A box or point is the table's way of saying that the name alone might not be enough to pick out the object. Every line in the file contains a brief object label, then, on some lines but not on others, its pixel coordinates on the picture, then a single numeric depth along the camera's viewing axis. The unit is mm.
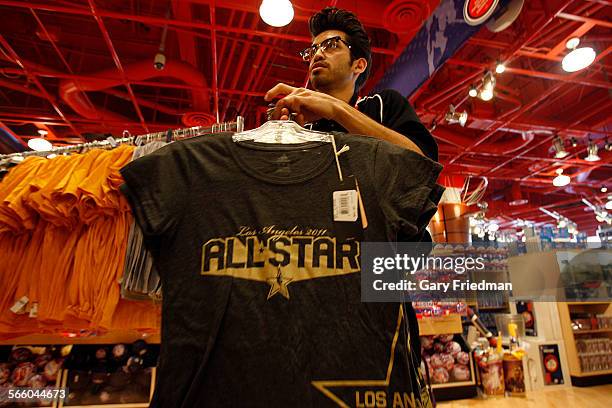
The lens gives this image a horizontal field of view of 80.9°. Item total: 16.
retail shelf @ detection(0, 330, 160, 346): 2392
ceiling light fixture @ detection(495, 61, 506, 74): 4551
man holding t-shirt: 1134
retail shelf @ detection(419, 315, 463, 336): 3764
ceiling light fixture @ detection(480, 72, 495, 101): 4594
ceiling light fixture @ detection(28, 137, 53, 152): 5953
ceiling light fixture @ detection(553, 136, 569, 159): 6488
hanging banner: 2721
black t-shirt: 790
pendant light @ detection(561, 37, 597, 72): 4145
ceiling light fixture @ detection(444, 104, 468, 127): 5504
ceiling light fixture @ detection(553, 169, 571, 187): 8245
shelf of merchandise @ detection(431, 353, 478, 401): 3721
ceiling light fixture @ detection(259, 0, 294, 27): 3251
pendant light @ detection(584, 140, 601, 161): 6791
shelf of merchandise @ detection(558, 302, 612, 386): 4770
